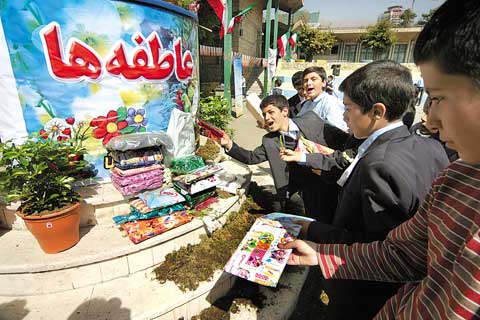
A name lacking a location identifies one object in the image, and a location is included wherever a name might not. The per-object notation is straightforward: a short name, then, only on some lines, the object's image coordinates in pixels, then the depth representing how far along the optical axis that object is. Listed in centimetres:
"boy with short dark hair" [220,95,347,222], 301
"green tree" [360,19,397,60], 3019
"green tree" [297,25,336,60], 3031
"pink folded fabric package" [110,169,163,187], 287
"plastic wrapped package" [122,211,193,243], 253
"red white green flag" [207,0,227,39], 842
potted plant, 218
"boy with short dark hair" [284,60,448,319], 130
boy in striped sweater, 63
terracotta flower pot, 223
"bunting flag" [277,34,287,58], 1596
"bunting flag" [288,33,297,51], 1807
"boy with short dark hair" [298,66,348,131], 363
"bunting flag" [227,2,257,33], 948
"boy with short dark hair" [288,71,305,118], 494
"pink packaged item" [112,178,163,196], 288
